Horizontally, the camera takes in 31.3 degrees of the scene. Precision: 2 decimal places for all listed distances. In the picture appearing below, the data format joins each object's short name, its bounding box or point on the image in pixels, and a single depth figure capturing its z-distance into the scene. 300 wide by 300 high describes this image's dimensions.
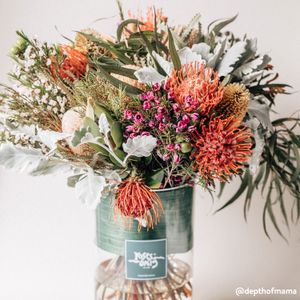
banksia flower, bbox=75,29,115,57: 0.87
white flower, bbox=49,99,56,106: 0.83
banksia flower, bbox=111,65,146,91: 0.81
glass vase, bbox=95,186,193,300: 0.87
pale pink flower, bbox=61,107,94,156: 0.79
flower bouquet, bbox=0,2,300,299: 0.76
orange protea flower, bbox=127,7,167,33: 0.90
